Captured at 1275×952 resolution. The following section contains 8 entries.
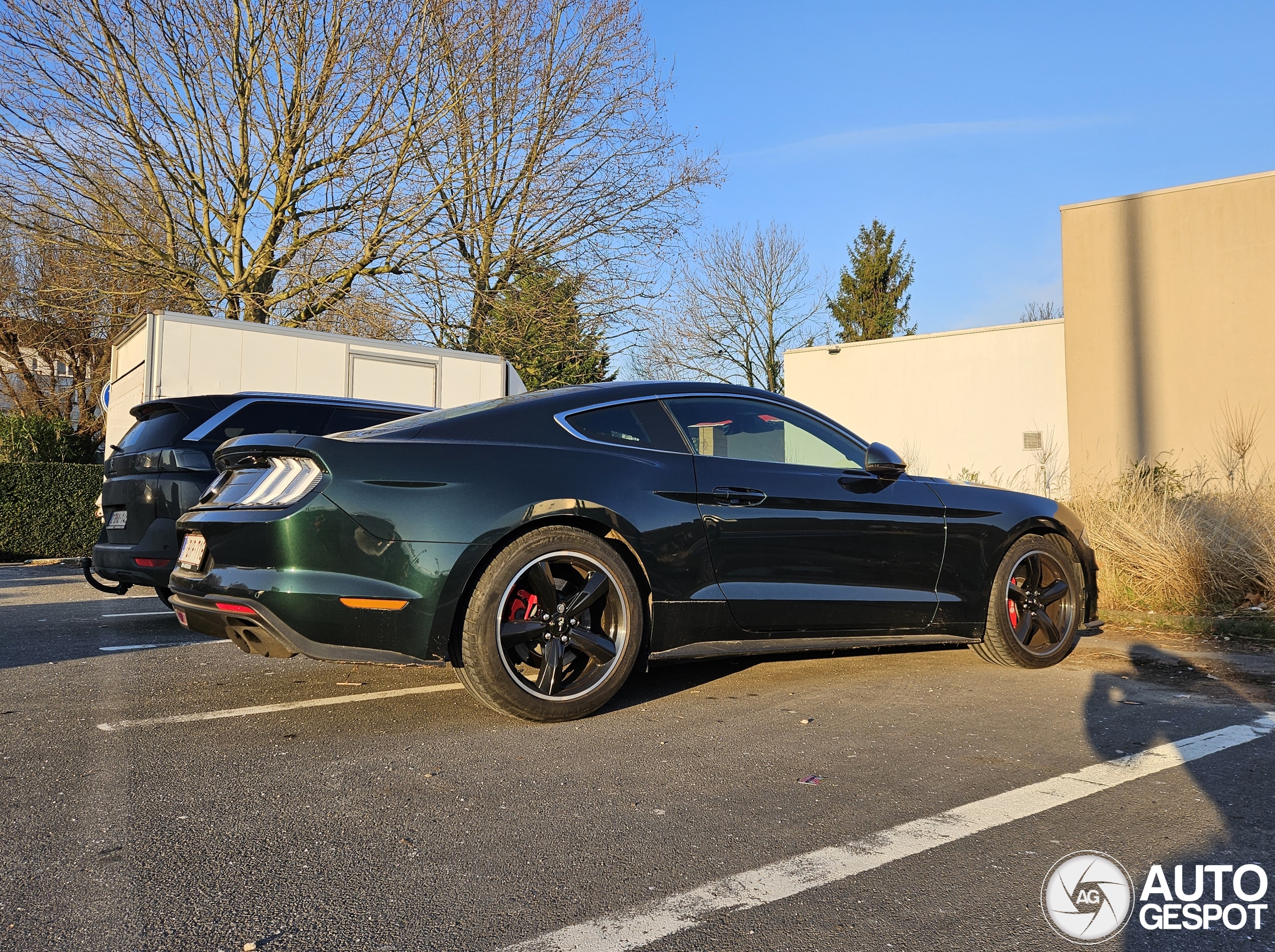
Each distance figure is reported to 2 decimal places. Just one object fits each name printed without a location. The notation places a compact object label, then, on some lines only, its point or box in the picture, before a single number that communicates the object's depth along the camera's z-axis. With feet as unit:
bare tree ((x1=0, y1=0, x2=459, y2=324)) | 52.75
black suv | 21.30
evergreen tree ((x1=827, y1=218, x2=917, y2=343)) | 155.53
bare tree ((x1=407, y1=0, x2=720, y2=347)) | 63.10
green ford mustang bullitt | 12.10
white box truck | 33.94
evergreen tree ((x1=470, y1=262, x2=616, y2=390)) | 67.46
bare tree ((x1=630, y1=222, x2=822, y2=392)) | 124.06
